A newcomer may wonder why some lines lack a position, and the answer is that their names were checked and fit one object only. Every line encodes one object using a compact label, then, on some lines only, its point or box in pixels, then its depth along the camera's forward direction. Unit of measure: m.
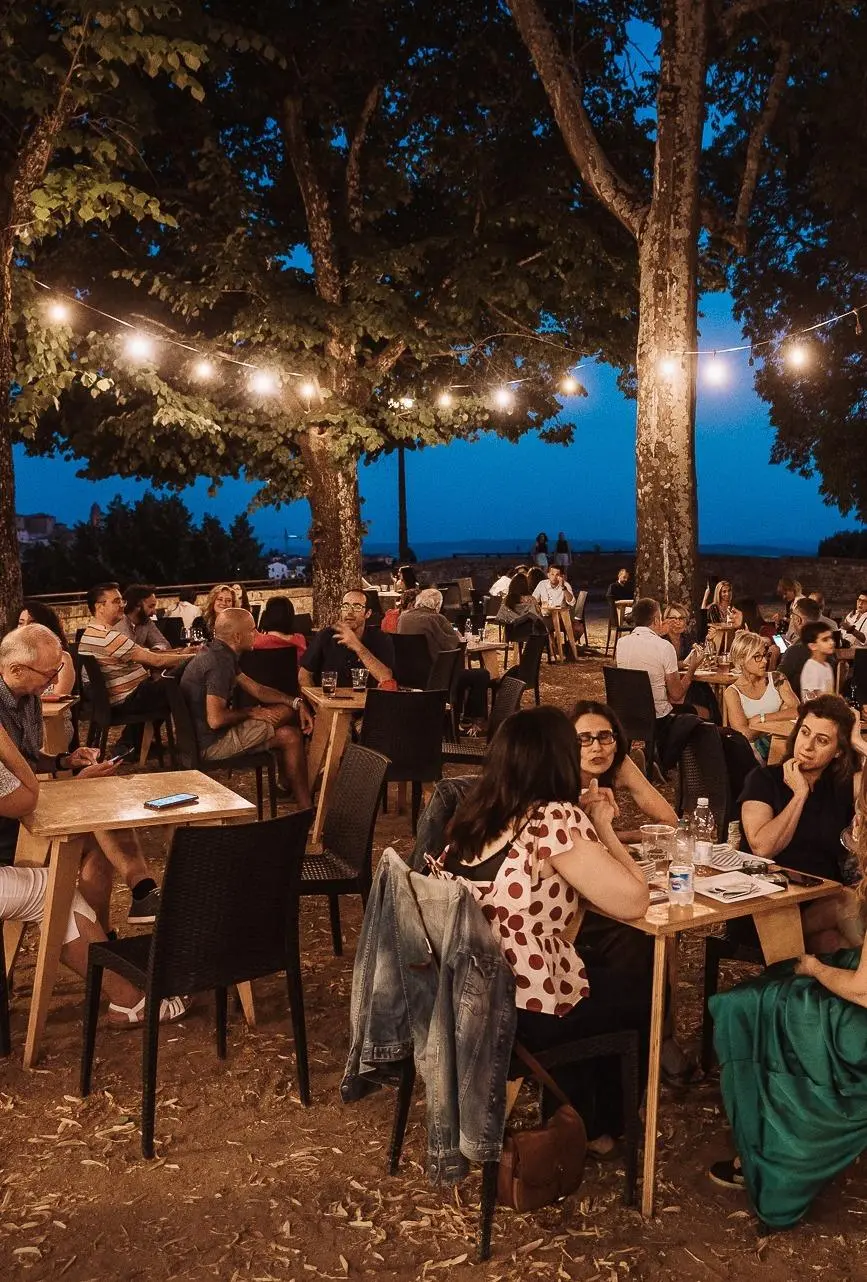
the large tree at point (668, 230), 10.45
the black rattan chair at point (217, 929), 3.38
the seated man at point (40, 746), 4.30
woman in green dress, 2.94
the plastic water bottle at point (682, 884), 3.20
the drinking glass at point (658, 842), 3.65
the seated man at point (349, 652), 7.48
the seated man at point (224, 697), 6.37
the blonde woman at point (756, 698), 5.96
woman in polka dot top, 3.01
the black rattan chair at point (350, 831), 4.46
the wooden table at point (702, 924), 3.07
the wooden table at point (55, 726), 6.68
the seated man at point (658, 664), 7.66
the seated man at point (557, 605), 14.56
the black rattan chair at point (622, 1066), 3.02
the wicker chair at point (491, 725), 6.73
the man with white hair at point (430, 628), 9.20
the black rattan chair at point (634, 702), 7.50
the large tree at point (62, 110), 8.70
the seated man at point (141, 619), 8.96
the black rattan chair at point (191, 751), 6.40
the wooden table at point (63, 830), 3.89
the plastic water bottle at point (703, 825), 3.70
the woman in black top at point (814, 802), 3.97
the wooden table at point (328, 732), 6.58
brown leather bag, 2.87
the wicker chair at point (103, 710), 7.95
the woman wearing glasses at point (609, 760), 4.05
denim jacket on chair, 2.77
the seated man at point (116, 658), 8.01
